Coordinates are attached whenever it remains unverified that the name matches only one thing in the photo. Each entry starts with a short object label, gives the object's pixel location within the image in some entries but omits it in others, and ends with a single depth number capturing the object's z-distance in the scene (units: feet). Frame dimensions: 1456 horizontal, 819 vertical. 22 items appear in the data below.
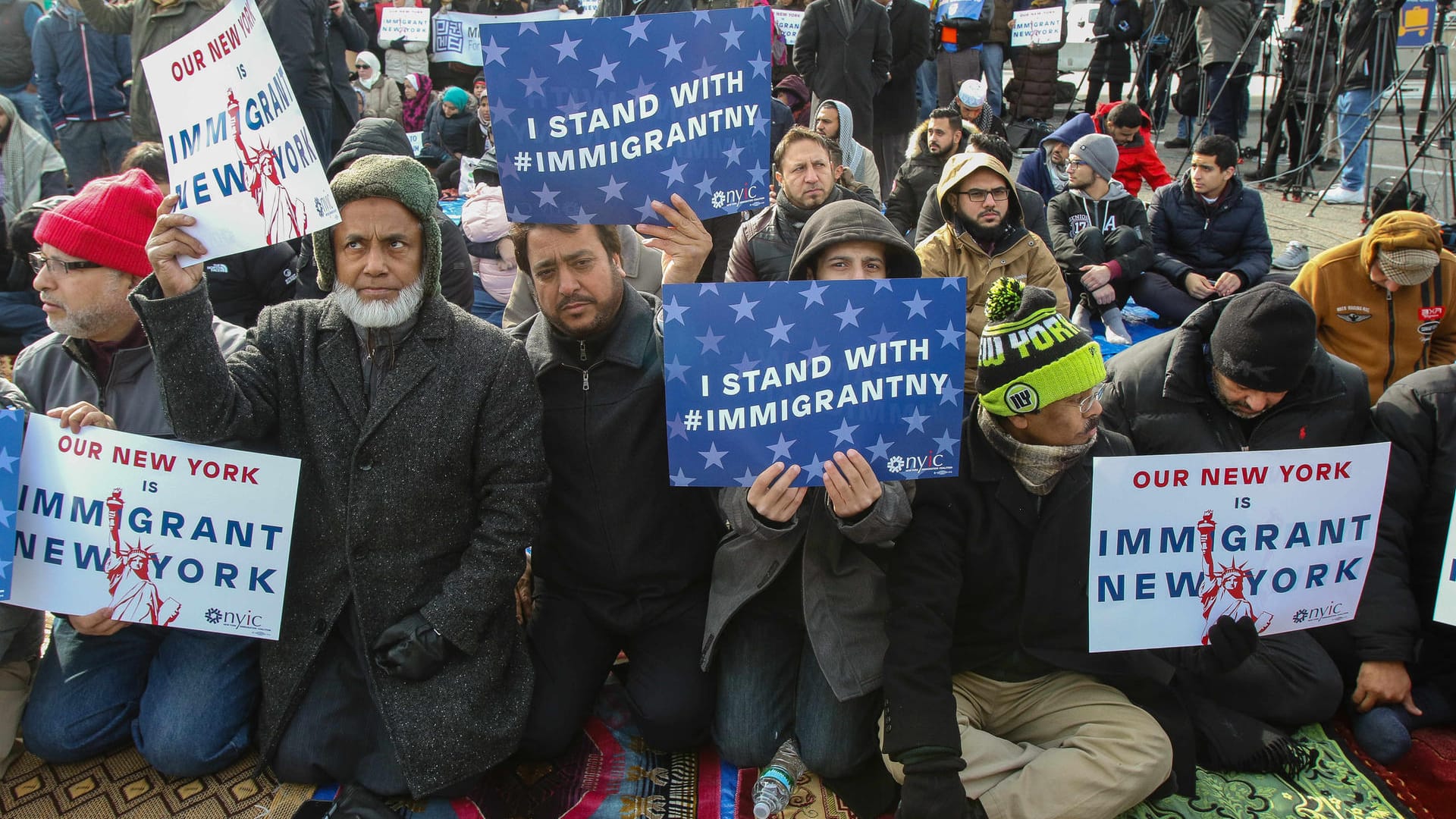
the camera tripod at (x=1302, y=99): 33.11
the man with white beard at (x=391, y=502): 8.77
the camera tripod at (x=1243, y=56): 34.01
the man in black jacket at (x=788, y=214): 16.96
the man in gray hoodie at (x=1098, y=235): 22.58
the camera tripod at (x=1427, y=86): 26.02
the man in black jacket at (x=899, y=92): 30.81
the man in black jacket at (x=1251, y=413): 9.68
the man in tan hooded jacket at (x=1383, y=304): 14.28
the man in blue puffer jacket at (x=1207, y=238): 21.98
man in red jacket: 28.91
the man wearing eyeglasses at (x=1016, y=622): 8.35
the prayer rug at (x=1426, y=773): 9.37
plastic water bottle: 9.09
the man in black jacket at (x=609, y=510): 9.59
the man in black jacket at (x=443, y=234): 15.08
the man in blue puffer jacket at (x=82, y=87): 25.57
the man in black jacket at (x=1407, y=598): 9.99
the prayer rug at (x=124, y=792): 9.18
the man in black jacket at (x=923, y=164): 24.09
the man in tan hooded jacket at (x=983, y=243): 16.74
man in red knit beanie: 9.39
